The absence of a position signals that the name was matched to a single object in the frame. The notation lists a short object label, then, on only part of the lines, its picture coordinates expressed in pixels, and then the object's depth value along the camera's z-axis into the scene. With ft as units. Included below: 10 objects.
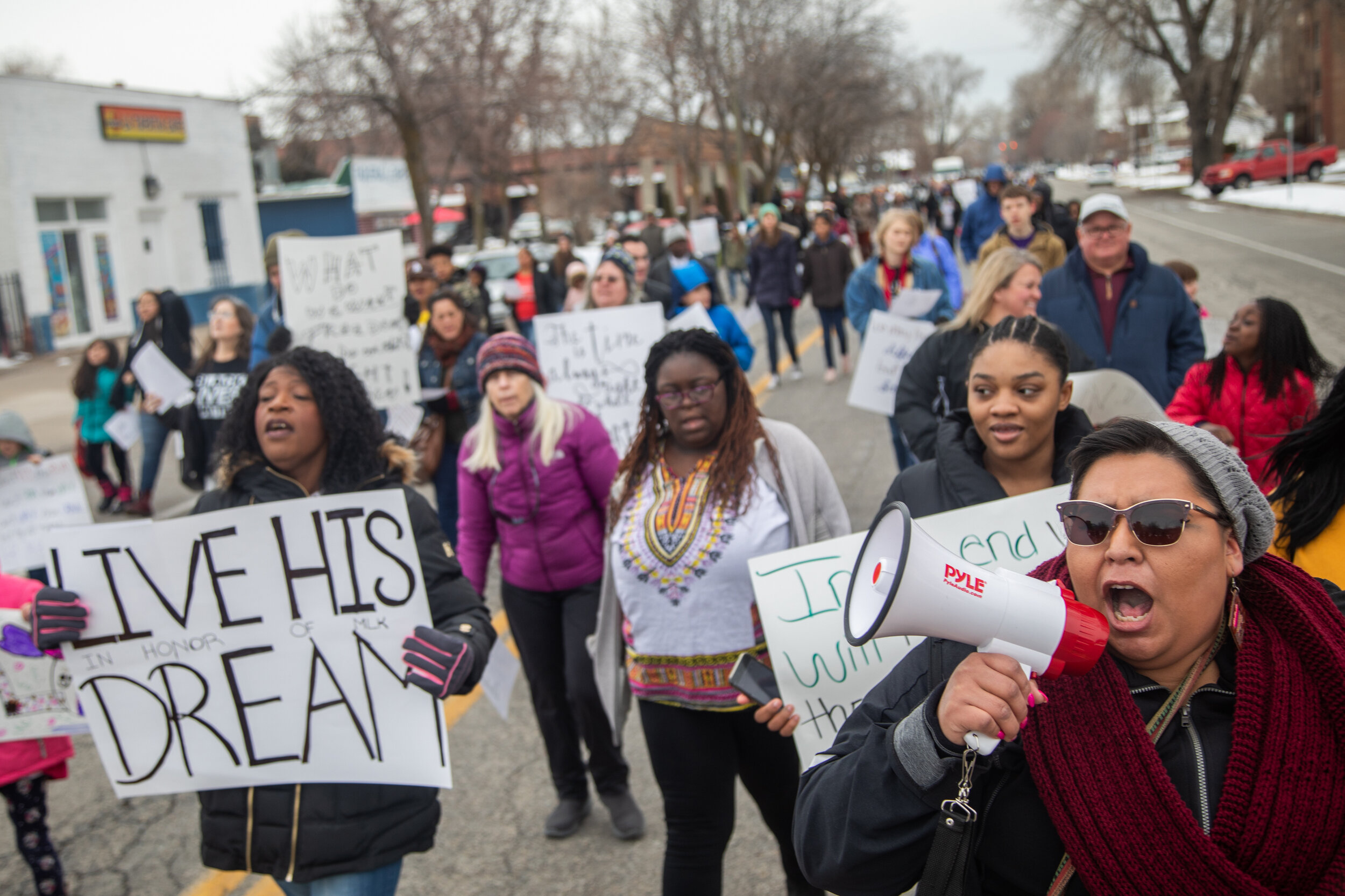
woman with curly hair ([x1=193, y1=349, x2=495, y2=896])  8.14
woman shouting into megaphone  4.38
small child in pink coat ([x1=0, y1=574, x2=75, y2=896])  10.17
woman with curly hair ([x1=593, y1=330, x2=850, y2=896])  9.12
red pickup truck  132.16
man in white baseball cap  14.87
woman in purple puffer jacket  11.87
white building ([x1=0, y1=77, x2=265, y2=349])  67.31
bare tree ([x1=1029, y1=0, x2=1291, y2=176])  136.87
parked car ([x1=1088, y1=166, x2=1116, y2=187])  197.36
